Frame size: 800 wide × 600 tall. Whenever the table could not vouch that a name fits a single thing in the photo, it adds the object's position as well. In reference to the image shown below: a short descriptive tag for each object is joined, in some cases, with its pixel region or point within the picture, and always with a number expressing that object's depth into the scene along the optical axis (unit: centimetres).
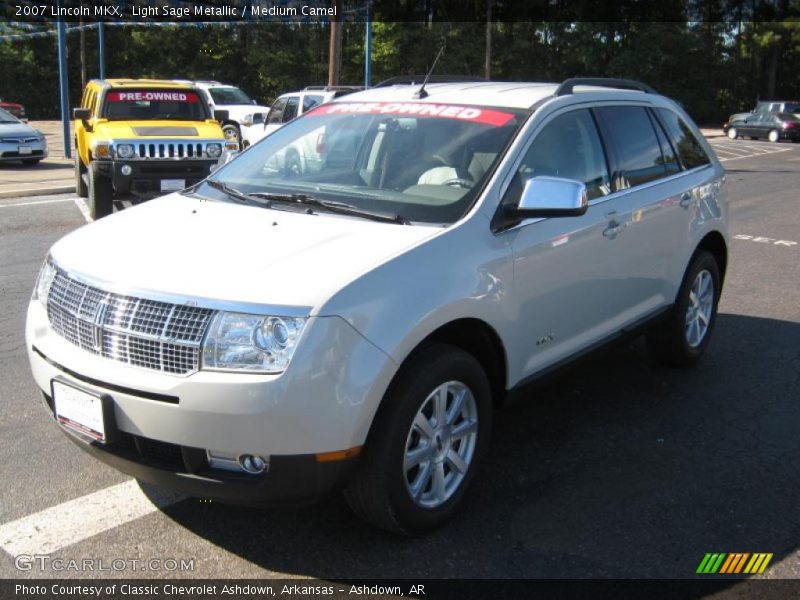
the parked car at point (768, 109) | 3631
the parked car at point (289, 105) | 1758
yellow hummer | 1109
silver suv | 288
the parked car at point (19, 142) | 1770
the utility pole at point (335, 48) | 2097
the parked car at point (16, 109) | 3157
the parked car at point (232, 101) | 2327
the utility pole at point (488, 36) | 3946
